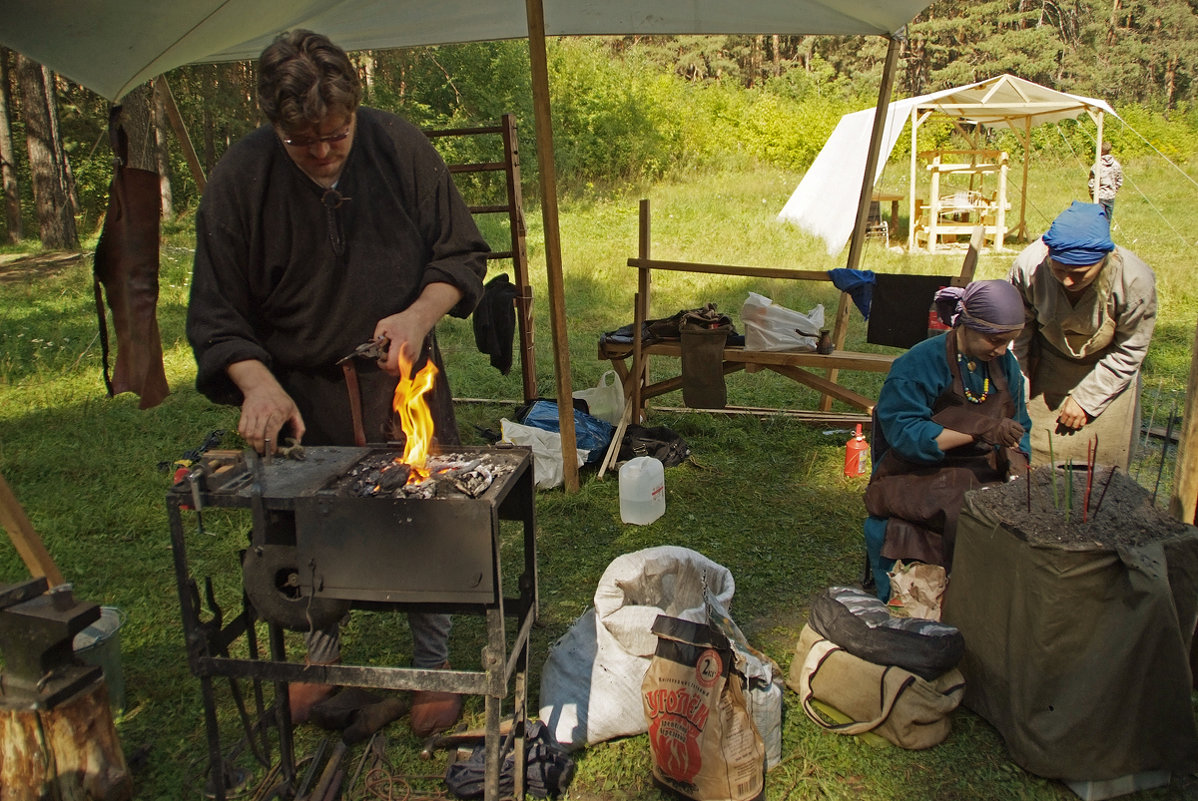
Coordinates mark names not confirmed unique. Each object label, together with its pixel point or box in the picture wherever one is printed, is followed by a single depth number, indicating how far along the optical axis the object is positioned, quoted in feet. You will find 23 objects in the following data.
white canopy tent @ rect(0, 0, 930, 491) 11.88
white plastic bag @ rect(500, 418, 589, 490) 16.16
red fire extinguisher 16.62
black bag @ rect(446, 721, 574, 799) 8.38
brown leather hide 10.54
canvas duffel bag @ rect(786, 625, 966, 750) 8.95
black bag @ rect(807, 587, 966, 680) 9.01
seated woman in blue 10.26
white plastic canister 14.69
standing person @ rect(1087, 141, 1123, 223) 43.74
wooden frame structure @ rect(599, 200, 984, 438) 17.29
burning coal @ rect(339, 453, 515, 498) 6.79
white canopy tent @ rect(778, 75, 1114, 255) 43.73
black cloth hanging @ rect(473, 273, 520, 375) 16.80
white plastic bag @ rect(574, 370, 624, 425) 19.20
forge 6.61
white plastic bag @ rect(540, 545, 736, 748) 9.16
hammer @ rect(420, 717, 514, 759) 9.09
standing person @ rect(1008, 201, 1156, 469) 11.51
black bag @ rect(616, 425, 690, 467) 17.42
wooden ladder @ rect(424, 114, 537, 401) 17.46
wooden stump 6.99
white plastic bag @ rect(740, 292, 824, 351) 18.06
